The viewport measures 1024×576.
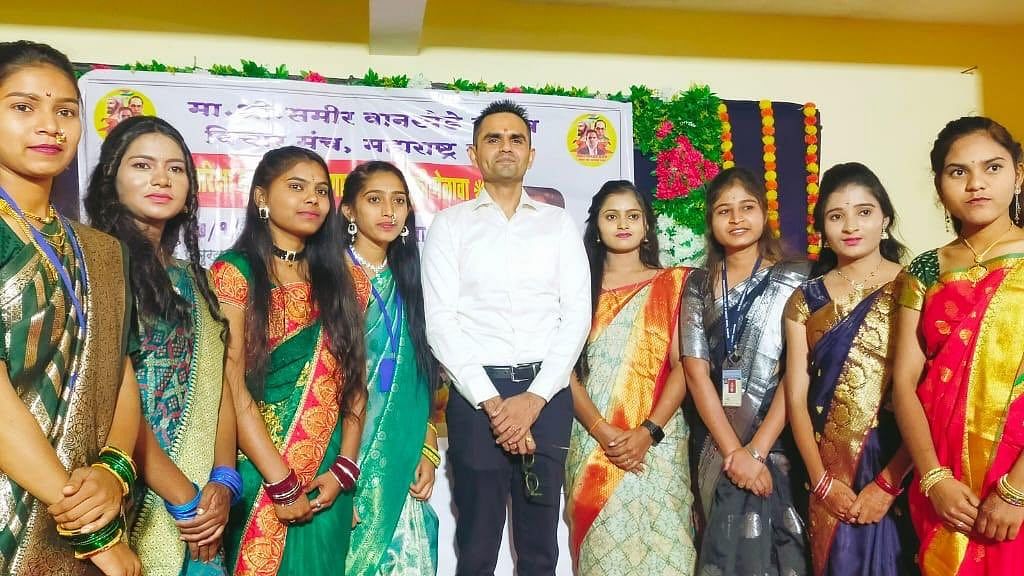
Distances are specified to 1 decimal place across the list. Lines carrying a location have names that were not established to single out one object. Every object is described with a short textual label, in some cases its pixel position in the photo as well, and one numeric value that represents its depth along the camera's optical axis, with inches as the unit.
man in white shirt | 112.0
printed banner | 156.0
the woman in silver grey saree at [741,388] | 118.3
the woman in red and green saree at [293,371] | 101.9
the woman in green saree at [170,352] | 85.9
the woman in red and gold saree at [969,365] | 88.2
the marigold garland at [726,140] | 178.4
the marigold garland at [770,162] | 180.7
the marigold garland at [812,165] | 183.3
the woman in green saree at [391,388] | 114.9
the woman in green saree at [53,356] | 63.8
